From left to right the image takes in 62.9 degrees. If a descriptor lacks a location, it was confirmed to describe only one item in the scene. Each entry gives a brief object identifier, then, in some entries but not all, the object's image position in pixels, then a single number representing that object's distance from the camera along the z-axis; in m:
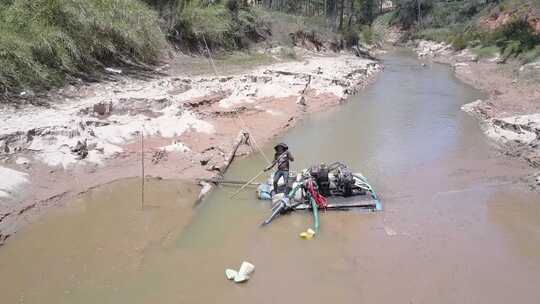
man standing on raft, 9.32
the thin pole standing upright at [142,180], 9.22
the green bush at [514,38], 29.53
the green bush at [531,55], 26.11
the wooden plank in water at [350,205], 9.16
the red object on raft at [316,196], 9.11
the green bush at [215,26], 23.92
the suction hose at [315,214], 8.54
